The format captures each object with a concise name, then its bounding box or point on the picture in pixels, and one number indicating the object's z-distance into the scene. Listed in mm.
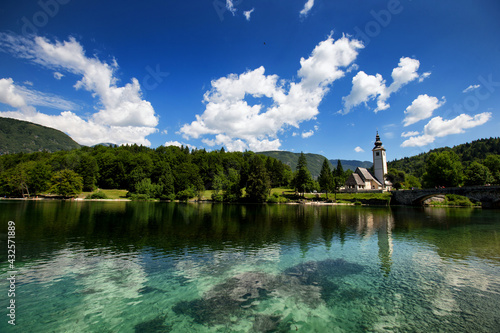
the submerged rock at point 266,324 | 9352
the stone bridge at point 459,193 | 68000
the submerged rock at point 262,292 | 10320
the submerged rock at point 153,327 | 9211
